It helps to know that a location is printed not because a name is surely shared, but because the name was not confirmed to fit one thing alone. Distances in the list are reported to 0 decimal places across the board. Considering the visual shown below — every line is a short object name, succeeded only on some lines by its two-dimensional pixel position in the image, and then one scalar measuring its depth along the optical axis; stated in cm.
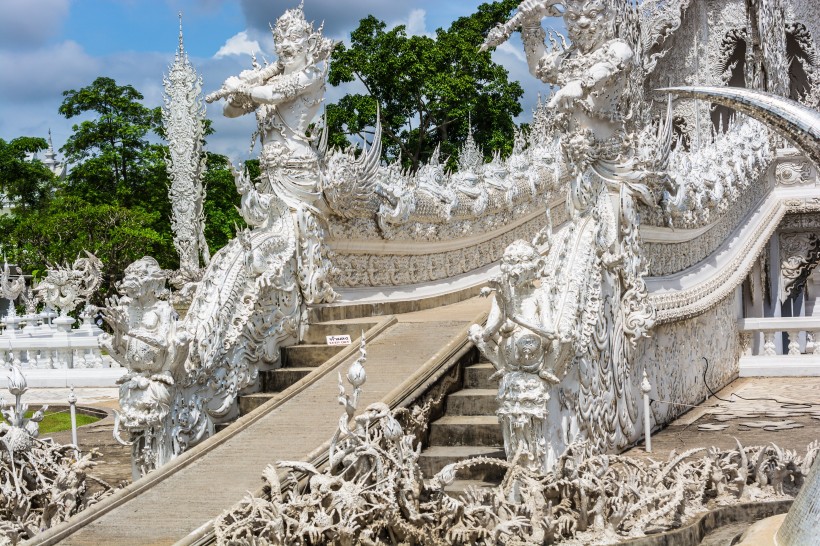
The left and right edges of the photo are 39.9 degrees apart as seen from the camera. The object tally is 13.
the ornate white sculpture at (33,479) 677
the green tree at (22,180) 3606
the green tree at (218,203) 3072
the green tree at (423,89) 3316
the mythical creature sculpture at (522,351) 663
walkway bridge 638
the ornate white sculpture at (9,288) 2253
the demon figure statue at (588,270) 669
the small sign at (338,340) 888
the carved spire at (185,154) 2294
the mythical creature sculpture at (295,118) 916
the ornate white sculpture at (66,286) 1947
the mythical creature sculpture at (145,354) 736
